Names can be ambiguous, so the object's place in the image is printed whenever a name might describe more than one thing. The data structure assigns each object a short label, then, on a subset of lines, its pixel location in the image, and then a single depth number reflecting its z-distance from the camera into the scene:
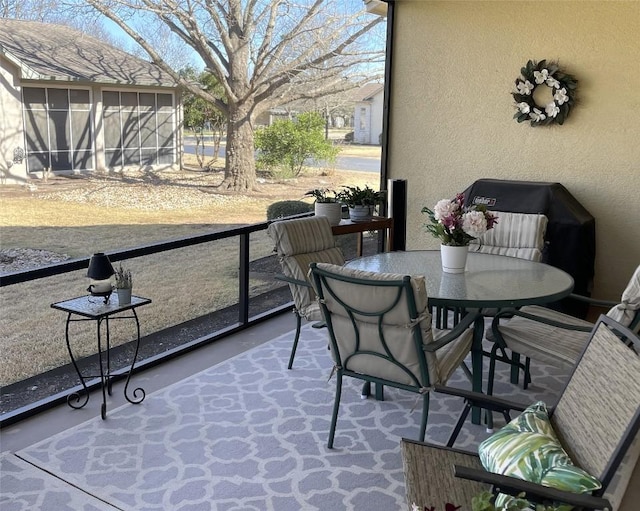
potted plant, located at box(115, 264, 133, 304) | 3.13
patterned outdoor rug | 2.46
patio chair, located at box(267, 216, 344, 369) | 3.60
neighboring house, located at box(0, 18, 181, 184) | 8.45
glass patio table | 2.91
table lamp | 2.99
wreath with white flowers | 4.91
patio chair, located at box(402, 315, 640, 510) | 1.65
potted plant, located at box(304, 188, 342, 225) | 4.55
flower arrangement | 3.19
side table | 2.97
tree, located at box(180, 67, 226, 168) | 9.89
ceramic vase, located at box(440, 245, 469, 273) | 3.35
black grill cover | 4.63
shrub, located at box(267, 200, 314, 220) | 7.66
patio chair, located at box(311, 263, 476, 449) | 2.48
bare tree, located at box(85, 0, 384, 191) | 9.41
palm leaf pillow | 1.67
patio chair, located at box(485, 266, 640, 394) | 2.76
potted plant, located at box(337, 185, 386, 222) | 4.81
